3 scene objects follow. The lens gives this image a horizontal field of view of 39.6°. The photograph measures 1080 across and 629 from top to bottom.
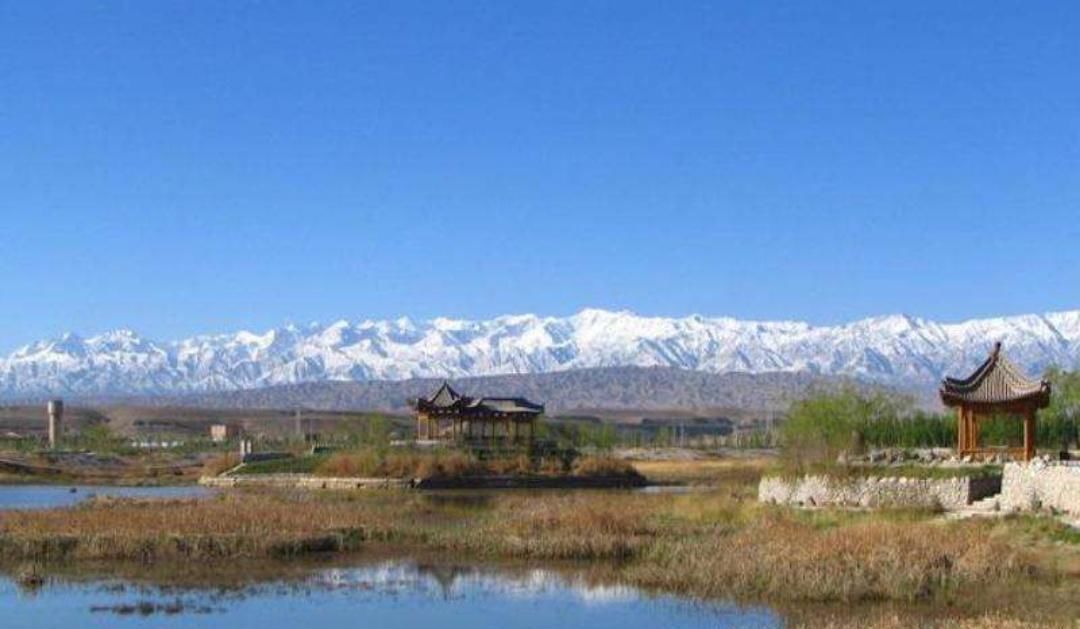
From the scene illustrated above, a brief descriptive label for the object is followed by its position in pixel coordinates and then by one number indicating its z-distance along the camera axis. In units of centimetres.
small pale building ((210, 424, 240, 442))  17011
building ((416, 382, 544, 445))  9100
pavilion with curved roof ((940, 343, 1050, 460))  4941
